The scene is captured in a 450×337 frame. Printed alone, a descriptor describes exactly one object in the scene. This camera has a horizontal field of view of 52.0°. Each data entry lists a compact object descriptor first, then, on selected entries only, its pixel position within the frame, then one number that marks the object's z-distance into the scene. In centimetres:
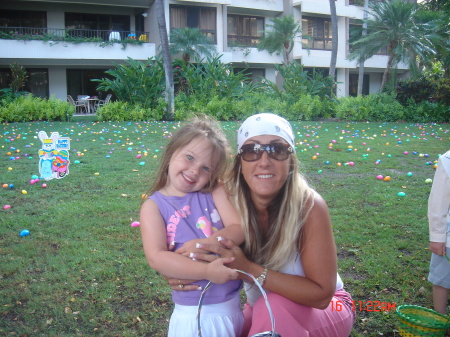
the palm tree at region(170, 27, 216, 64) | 2369
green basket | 240
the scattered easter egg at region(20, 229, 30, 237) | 431
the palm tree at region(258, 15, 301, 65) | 2673
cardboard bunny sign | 645
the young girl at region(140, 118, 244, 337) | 192
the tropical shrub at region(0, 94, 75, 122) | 1559
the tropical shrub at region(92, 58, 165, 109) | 1745
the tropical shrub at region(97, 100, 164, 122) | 1681
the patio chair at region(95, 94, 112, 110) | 2097
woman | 191
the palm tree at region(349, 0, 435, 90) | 2408
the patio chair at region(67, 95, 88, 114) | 2247
